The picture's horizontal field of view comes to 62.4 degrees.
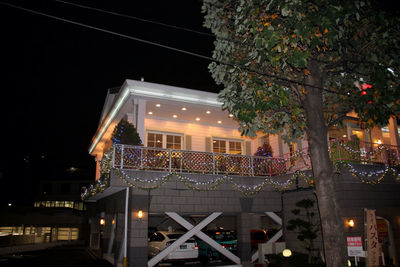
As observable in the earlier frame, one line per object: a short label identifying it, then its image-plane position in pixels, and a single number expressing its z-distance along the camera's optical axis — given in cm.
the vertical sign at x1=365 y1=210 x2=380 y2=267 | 1074
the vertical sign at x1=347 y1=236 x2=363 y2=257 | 1028
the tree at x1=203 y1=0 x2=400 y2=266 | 760
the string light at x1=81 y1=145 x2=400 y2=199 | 1283
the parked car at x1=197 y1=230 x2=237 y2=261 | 1667
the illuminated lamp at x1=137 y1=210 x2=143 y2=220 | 1259
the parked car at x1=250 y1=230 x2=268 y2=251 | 1808
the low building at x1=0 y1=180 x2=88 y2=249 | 4181
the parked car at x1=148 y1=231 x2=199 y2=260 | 1442
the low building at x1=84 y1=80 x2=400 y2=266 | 1270
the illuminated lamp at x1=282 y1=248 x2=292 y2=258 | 1225
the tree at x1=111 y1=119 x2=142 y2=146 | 1370
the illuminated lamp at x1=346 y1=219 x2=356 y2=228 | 1238
